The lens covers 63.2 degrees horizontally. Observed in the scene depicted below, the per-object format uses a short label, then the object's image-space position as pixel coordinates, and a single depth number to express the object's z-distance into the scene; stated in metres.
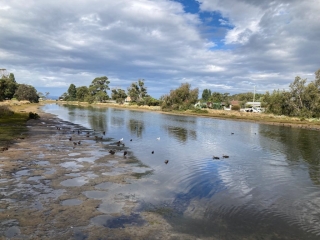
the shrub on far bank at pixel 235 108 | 100.29
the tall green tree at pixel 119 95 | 151.98
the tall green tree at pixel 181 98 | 104.00
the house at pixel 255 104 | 118.59
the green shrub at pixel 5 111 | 42.33
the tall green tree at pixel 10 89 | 103.39
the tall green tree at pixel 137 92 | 141.50
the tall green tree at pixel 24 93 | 114.82
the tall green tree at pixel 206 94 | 187.38
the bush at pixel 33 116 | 43.97
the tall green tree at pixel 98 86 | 170.38
